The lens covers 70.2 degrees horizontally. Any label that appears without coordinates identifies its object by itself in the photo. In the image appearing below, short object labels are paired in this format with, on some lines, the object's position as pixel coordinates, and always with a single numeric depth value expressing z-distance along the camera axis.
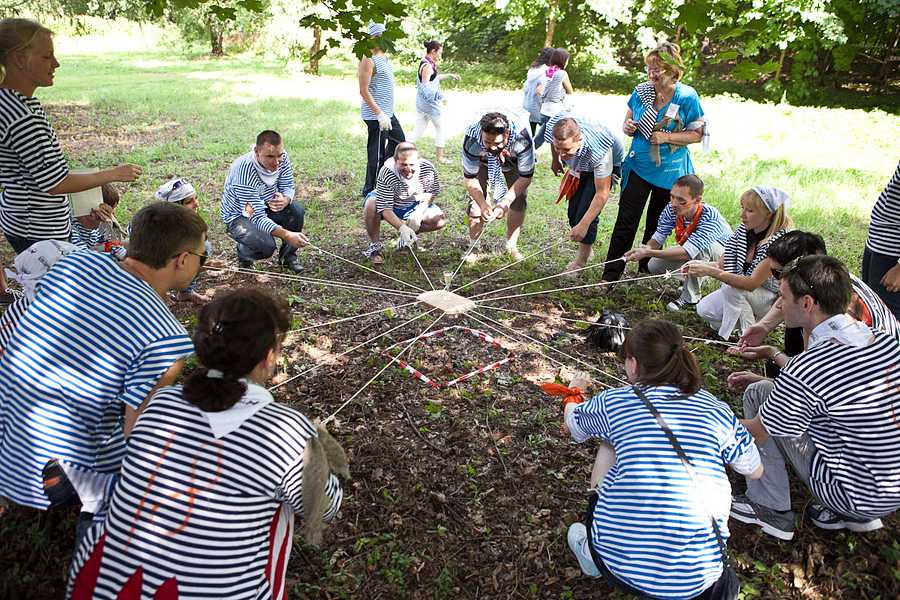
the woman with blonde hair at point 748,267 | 4.03
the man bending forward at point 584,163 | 4.80
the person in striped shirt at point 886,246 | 3.47
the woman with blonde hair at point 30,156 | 3.14
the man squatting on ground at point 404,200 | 5.33
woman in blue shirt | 4.57
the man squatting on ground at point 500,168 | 5.24
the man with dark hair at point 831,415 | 2.40
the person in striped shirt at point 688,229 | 4.53
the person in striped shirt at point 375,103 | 6.67
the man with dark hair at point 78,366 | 2.09
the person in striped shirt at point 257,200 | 4.95
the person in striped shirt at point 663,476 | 2.09
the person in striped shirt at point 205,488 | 1.72
